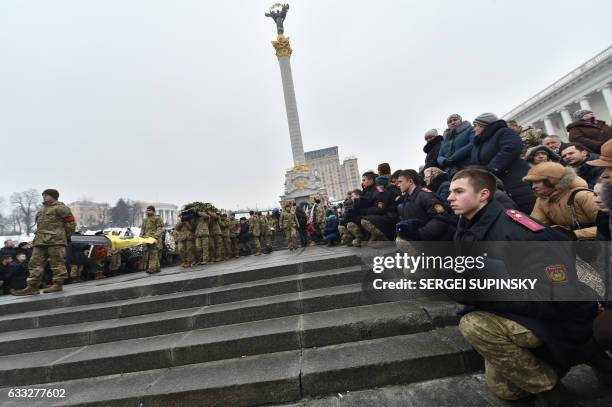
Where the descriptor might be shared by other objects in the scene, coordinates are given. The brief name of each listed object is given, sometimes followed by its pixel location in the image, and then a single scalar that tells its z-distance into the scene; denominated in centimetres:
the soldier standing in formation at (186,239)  839
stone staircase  251
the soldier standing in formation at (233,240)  1076
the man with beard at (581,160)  340
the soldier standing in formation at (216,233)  920
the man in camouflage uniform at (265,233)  1063
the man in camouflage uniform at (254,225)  1104
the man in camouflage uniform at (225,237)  1004
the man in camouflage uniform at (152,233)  801
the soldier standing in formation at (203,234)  841
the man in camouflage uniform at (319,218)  1073
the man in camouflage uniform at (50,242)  596
